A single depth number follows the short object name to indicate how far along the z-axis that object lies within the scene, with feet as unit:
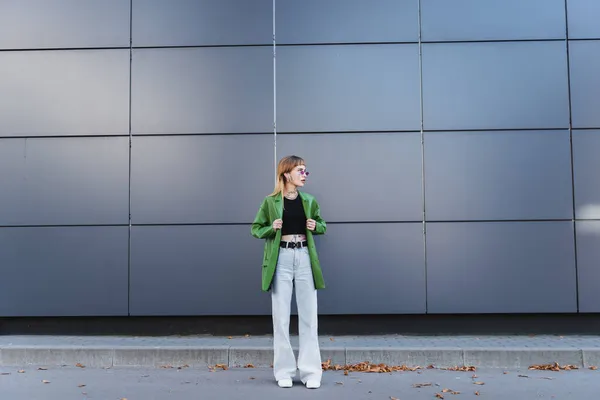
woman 19.51
